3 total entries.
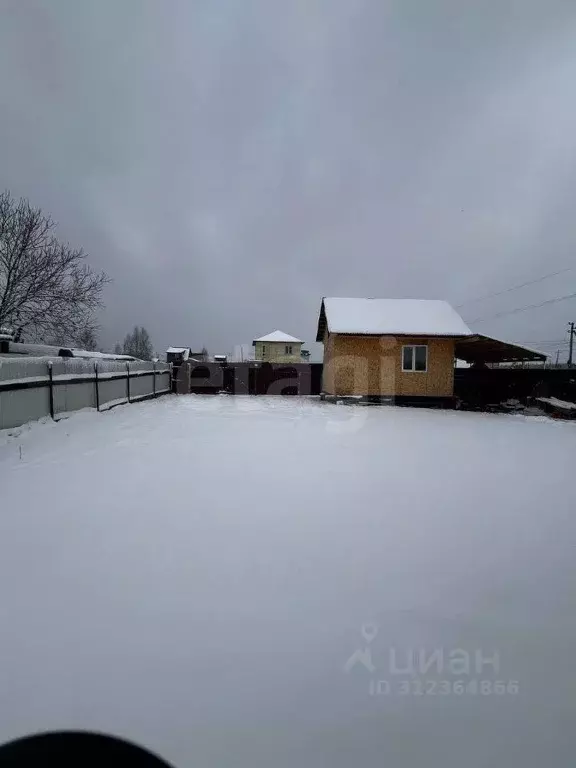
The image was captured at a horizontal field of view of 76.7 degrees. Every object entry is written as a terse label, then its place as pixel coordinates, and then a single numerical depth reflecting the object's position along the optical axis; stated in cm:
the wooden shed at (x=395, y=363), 1470
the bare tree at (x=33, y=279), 1402
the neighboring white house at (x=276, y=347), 5418
